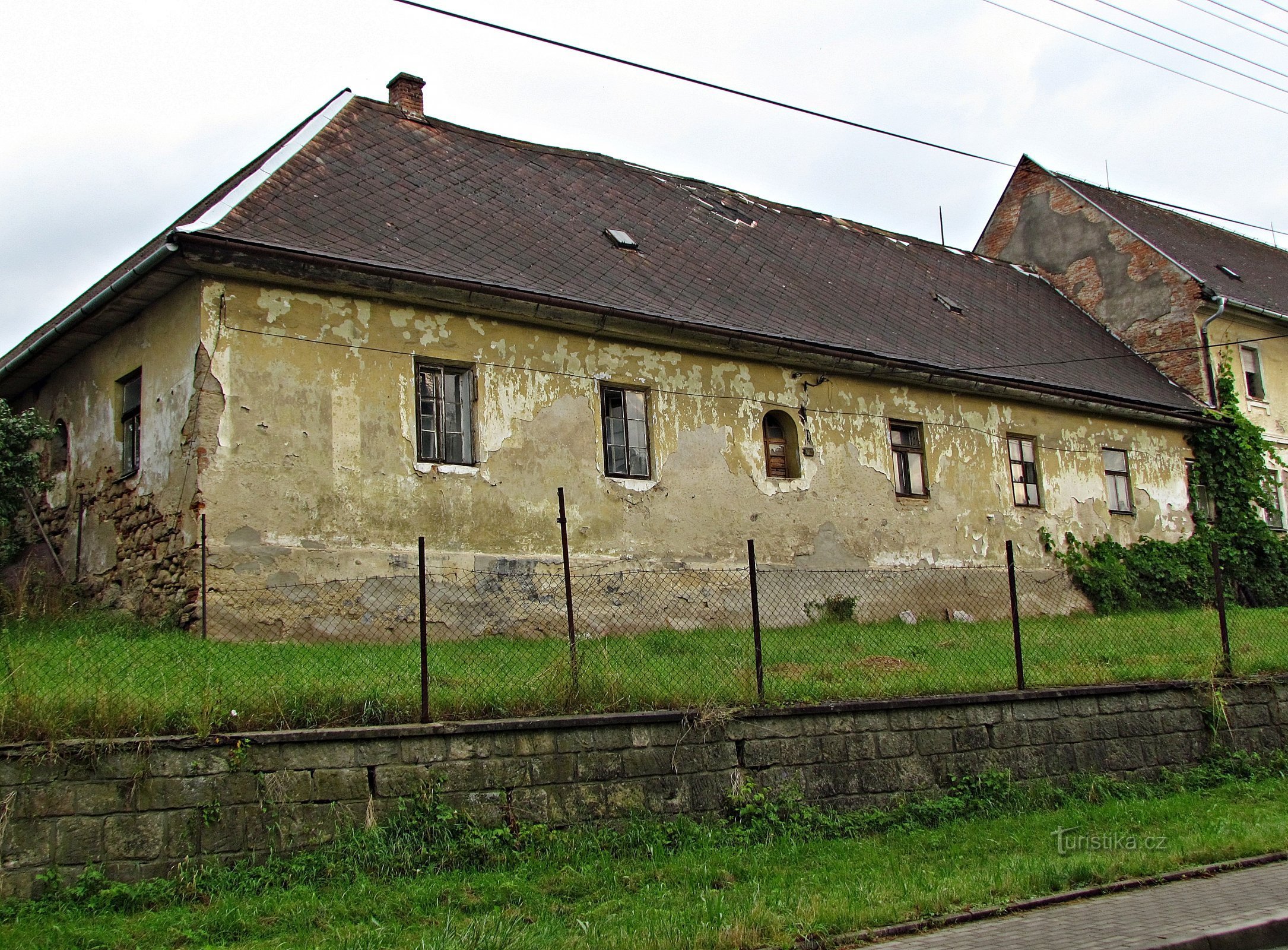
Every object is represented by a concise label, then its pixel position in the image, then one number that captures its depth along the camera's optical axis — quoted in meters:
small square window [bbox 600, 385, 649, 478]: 13.88
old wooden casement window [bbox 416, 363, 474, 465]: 12.53
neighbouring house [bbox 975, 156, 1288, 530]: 22.41
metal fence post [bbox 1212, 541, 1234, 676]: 10.82
